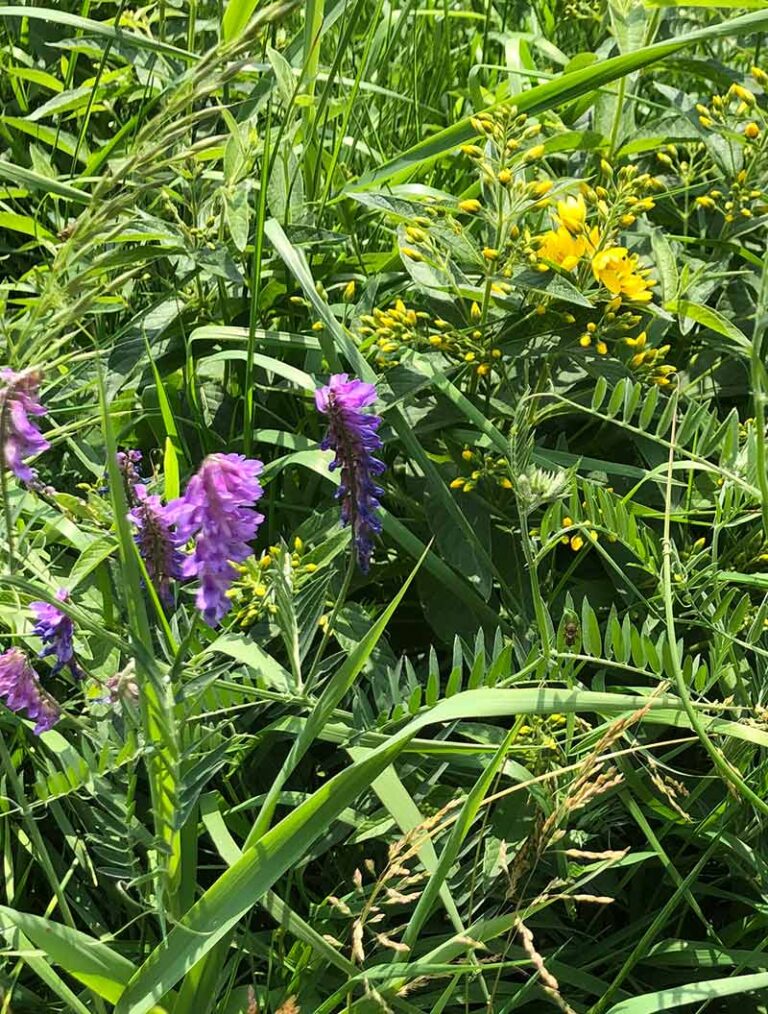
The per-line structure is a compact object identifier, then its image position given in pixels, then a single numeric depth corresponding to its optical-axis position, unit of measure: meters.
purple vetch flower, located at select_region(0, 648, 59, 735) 0.43
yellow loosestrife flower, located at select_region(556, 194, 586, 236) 0.56
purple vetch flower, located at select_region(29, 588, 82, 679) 0.42
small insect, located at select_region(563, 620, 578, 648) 0.48
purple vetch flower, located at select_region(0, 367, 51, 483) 0.35
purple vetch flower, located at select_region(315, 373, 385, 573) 0.39
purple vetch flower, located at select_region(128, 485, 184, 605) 0.41
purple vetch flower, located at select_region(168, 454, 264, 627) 0.35
